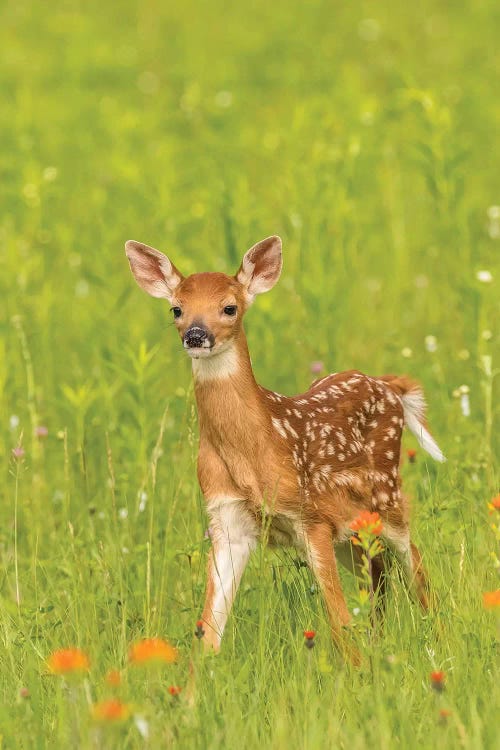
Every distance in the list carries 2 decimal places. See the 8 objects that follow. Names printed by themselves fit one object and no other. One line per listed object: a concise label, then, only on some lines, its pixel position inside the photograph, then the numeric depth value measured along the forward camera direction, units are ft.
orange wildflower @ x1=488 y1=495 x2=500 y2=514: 28.32
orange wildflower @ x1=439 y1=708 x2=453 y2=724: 25.59
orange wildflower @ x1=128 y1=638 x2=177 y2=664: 22.56
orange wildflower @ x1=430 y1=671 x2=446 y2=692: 24.66
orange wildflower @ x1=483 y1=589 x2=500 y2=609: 25.61
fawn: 32.76
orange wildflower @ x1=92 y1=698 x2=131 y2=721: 20.83
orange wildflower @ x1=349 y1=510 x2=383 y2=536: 26.84
